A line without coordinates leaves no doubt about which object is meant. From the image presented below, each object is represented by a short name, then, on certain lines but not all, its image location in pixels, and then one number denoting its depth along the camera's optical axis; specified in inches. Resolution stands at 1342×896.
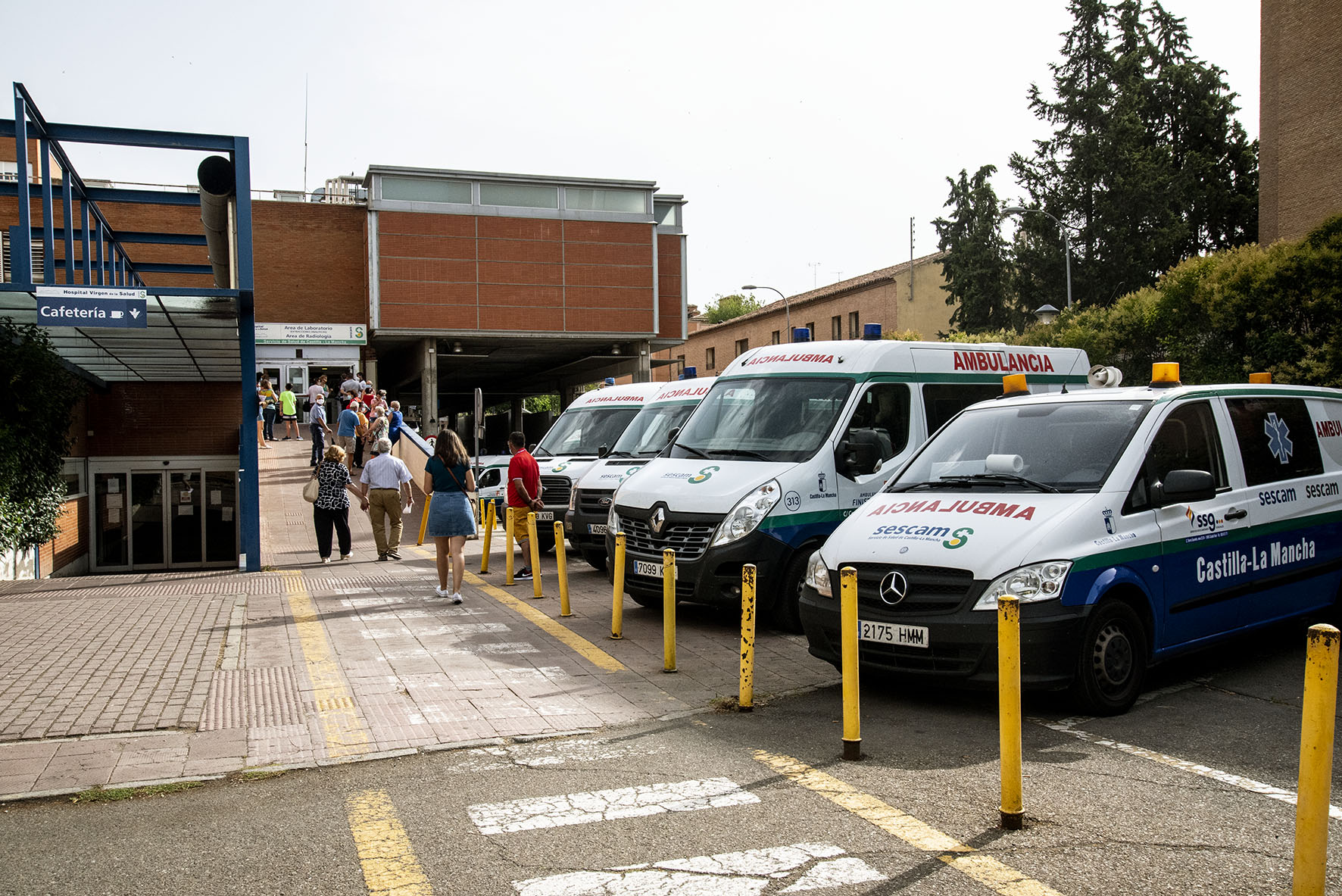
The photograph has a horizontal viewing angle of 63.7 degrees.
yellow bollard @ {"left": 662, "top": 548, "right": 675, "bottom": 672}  295.9
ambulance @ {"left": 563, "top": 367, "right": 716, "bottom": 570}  484.4
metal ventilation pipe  586.9
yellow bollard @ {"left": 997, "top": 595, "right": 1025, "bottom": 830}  171.2
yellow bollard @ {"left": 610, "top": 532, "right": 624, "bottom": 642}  341.4
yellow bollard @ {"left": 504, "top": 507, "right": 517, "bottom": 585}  474.0
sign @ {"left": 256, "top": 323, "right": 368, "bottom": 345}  1854.1
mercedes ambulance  230.4
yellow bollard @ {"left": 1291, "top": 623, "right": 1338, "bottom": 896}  131.3
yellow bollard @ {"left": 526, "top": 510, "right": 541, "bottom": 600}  432.8
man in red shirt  465.7
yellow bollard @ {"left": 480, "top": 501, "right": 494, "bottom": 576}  521.0
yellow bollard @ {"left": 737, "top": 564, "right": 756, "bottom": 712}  249.0
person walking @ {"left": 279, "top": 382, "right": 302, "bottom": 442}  1440.7
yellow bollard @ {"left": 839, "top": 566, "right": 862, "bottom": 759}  210.4
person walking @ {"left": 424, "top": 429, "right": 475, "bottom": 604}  418.0
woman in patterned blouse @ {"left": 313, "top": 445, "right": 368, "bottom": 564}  585.3
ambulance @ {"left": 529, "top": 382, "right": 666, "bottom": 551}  584.7
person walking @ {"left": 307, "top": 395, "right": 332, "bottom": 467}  1005.8
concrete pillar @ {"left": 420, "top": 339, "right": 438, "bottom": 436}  1803.6
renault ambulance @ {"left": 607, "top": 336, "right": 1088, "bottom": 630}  342.3
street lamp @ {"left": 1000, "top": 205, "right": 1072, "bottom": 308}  1334.9
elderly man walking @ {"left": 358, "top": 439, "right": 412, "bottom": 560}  593.6
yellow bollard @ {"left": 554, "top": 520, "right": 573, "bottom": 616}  386.9
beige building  2178.9
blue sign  515.2
